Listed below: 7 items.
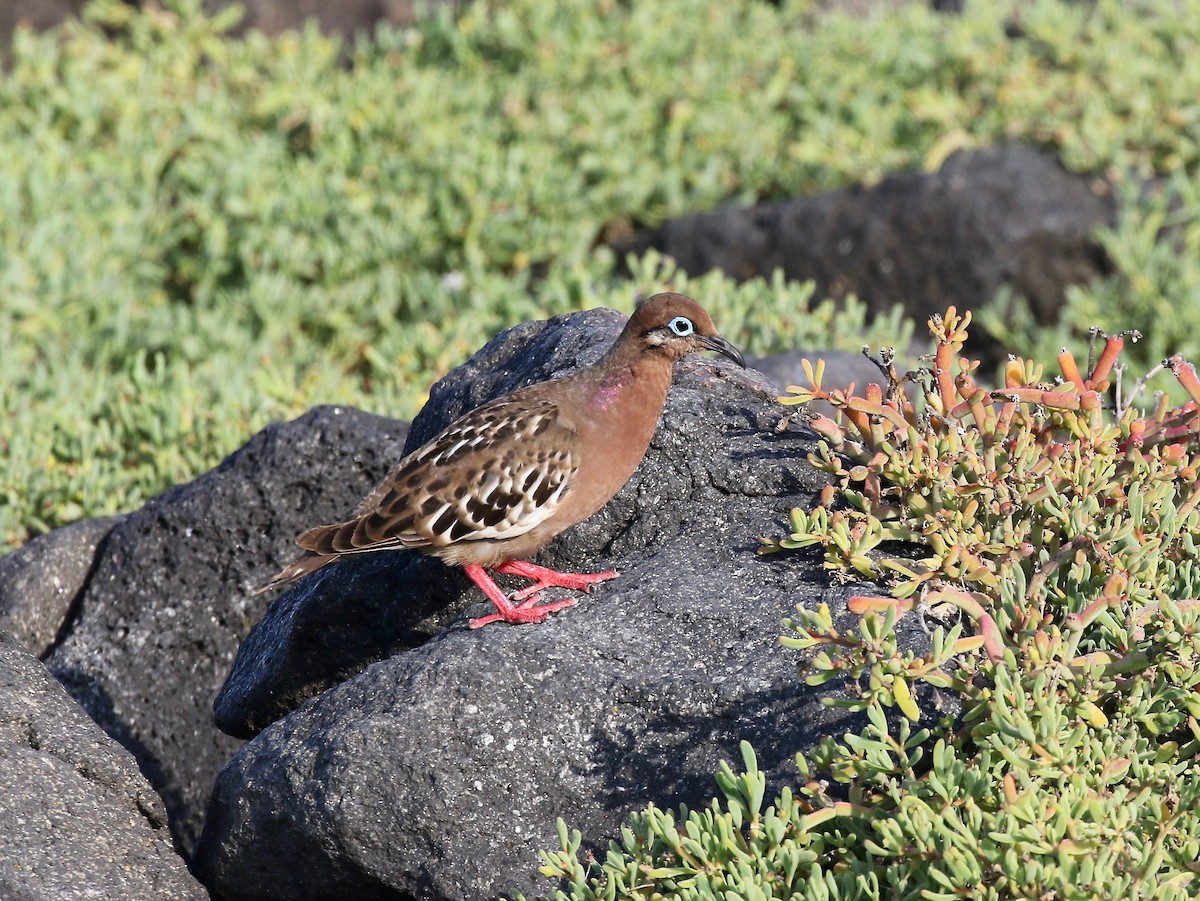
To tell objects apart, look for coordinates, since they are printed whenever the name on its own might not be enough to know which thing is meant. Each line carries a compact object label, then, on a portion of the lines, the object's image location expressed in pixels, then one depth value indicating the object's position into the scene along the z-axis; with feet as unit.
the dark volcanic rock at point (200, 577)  44.34
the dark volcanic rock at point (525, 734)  30.40
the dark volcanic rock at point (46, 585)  45.96
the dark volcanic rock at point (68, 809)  30.32
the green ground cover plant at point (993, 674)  24.97
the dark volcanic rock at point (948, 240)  75.97
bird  36.91
